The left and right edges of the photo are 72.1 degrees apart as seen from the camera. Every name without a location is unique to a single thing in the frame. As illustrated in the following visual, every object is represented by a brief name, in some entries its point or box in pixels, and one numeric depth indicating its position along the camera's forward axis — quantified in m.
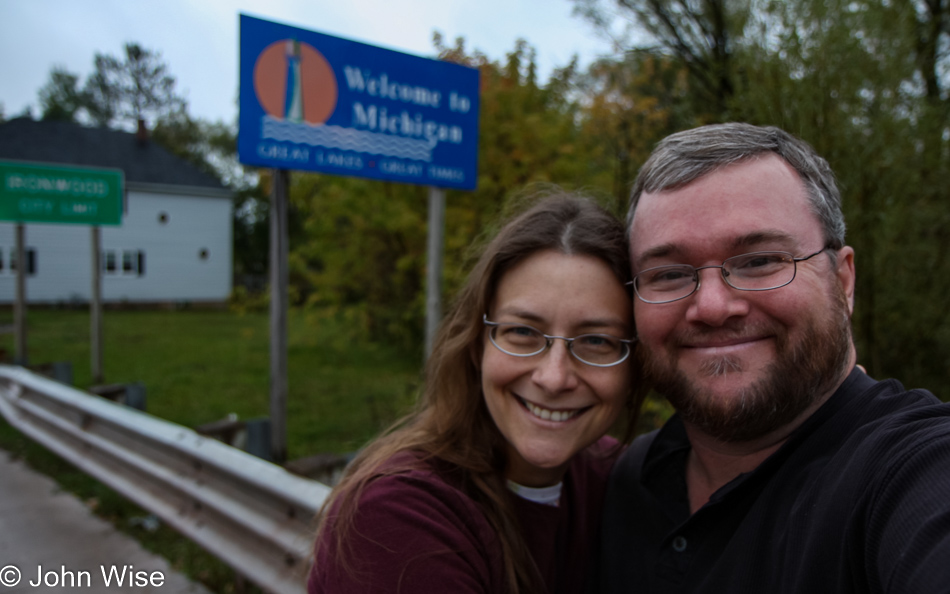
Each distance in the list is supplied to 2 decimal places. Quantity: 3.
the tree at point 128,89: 55.62
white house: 29.83
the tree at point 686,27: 6.43
